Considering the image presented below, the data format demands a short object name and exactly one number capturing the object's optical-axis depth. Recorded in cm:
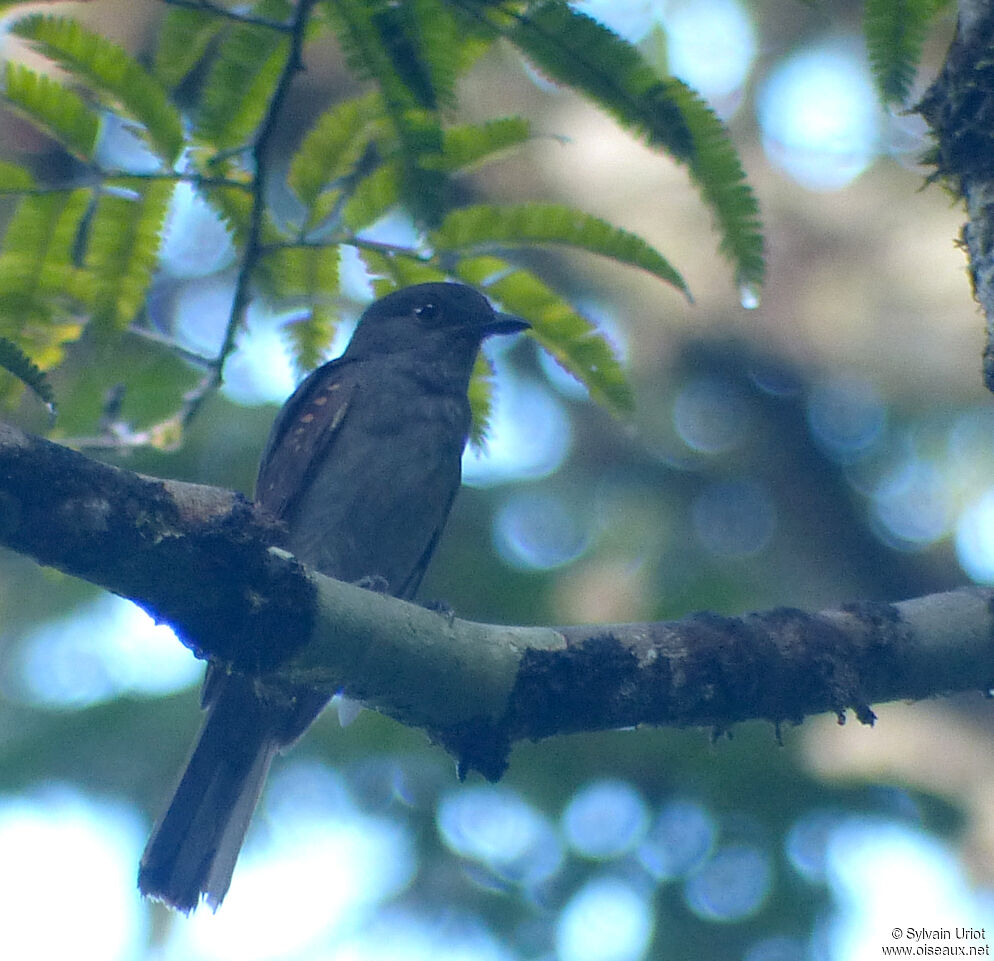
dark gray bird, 927
